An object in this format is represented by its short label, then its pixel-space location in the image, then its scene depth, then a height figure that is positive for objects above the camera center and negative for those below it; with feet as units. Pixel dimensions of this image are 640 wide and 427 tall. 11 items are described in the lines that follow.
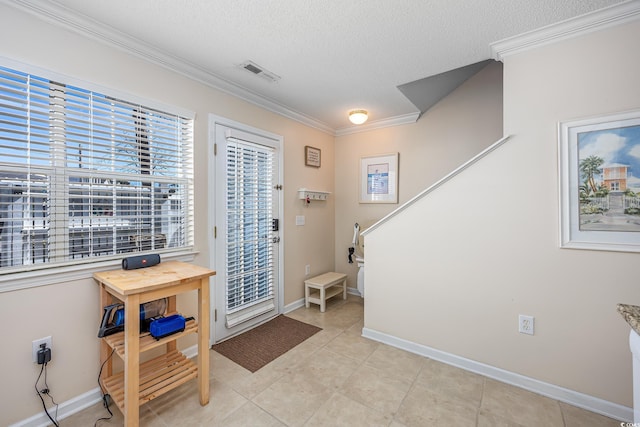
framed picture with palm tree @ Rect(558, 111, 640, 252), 5.32 +0.64
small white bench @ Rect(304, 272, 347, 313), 10.90 -3.27
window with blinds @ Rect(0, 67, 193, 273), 4.97 +0.85
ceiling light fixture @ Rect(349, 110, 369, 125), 10.58 +3.88
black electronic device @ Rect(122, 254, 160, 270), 5.96 -1.09
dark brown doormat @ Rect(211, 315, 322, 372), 7.54 -4.03
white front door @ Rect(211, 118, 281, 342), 8.43 -0.53
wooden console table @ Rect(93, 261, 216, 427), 4.76 -2.52
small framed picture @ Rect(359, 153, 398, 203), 12.05 +1.62
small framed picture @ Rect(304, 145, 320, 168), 11.76 +2.58
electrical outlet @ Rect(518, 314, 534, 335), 6.18 -2.58
